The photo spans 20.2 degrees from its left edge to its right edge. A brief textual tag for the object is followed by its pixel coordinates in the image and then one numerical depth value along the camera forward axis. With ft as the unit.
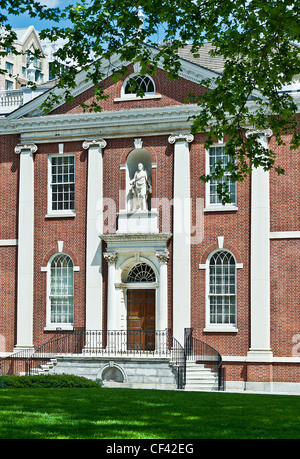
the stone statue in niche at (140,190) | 105.29
